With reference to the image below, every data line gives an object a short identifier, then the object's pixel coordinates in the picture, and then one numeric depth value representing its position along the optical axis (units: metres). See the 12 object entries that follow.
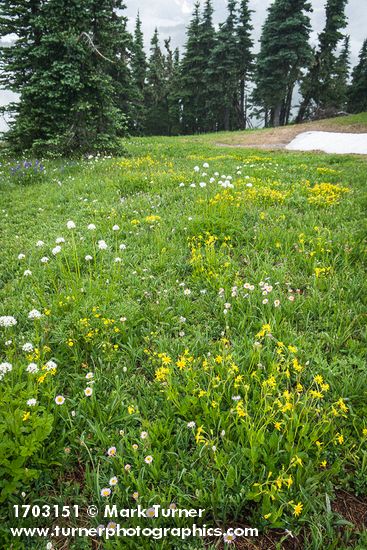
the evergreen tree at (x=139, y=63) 40.92
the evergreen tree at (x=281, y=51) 32.16
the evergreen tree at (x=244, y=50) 38.28
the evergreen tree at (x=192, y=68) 41.46
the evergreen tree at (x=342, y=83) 39.31
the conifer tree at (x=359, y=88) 41.70
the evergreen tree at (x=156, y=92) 48.94
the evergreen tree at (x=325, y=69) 33.75
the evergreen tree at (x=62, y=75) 10.73
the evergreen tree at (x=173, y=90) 46.59
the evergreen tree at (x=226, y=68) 37.62
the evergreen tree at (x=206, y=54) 40.41
